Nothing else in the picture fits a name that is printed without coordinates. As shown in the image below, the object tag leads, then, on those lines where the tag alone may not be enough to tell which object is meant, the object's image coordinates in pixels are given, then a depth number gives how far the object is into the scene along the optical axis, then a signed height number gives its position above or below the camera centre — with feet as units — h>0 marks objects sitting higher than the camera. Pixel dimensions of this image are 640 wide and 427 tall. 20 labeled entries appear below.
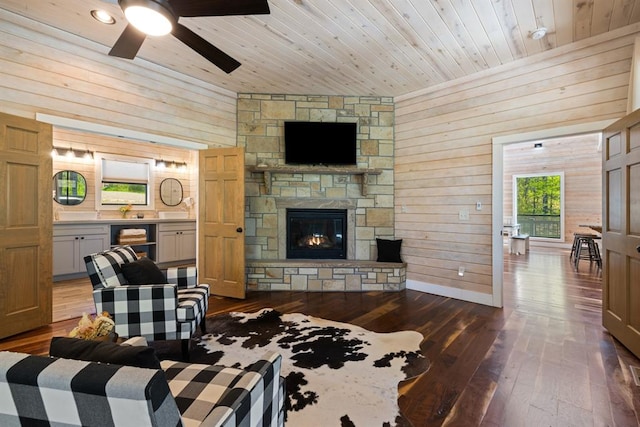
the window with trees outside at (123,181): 19.58 +2.14
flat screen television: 15.20 +3.52
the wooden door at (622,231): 8.37 -0.55
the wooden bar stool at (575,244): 21.30 -2.31
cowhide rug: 6.05 -3.87
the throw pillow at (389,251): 15.24 -1.90
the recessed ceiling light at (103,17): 9.12 +6.06
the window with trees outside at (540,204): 29.12 +0.87
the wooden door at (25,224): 9.28 -0.35
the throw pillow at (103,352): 2.89 -1.40
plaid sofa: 2.29 -1.40
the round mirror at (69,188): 17.85 +1.54
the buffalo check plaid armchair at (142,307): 7.71 -2.41
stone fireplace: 15.55 +1.65
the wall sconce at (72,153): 17.66 +3.60
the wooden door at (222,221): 13.80 -0.38
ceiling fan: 6.26 +4.31
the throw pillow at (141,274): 8.30 -1.67
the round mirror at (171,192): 22.26 +1.61
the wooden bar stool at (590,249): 20.58 -2.48
